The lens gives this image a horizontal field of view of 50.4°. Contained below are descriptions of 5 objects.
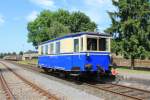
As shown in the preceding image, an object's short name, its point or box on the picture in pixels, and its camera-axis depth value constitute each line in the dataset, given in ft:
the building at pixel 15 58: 184.60
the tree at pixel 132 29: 54.95
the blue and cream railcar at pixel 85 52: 31.61
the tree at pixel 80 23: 130.23
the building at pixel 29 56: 171.39
